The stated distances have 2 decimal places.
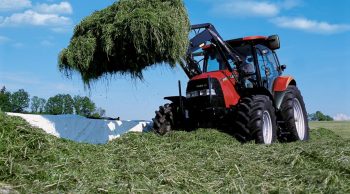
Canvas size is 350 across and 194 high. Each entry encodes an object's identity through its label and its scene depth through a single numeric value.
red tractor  8.45
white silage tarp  7.80
